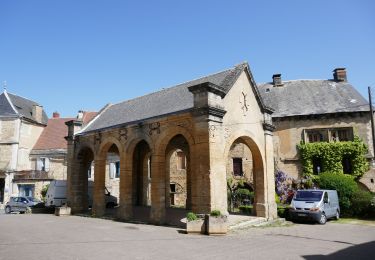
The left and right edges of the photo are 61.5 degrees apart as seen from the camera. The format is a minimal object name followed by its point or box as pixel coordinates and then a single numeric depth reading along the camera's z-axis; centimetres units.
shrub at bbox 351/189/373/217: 1758
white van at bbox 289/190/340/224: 1509
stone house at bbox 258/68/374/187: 2542
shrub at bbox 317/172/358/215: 1834
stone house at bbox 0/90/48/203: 3225
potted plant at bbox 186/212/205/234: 1154
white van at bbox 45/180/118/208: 2114
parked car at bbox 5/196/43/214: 2289
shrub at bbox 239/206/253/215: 1704
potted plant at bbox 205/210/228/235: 1135
